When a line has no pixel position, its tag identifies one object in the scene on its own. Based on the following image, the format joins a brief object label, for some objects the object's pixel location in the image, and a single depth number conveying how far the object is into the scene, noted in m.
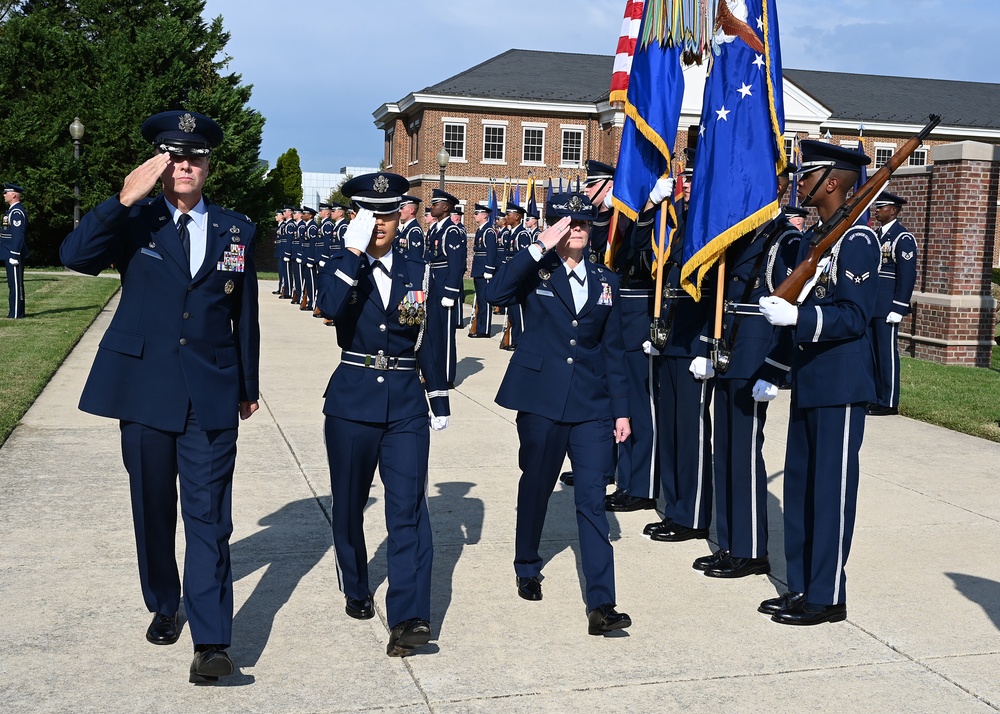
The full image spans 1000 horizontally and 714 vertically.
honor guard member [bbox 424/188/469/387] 14.10
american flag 8.16
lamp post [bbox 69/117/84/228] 29.57
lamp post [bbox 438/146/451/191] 27.62
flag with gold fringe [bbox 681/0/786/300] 6.16
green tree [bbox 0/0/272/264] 37.22
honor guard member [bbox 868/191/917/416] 11.30
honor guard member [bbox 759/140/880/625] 4.98
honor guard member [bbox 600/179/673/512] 7.29
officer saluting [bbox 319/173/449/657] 4.66
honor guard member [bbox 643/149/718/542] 6.48
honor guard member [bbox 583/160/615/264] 7.40
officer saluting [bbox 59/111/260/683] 4.29
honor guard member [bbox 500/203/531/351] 17.55
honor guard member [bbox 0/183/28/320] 17.97
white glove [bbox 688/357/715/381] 5.88
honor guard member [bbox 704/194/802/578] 5.85
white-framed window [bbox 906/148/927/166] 49.00
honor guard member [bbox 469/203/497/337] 18.84
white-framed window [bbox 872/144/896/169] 48.00
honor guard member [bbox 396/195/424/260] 13.89
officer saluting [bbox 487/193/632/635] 5.18
